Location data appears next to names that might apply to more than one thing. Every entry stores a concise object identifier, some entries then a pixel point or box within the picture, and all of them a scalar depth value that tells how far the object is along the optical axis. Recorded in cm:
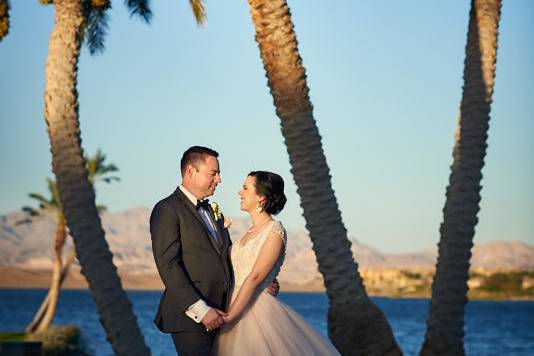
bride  795
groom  756
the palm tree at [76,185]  1545
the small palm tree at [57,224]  5100
